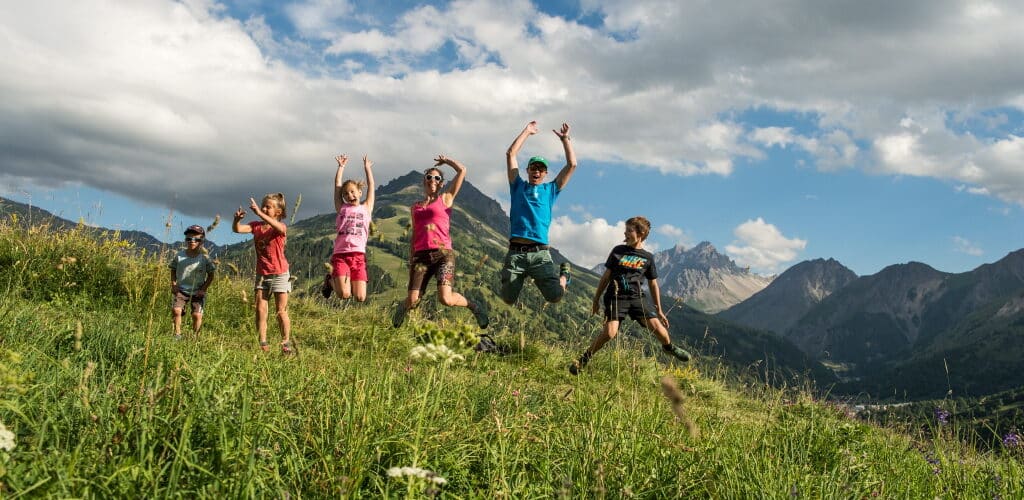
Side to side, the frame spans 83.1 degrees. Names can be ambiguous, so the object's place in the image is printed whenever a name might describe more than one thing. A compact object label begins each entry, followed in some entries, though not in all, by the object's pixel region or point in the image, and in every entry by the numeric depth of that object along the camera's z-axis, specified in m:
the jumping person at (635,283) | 8.88
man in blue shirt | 8.78
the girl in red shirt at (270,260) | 8.06
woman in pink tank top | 8.34
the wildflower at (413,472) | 1.92
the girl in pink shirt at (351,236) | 8.27
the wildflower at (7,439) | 1.86
